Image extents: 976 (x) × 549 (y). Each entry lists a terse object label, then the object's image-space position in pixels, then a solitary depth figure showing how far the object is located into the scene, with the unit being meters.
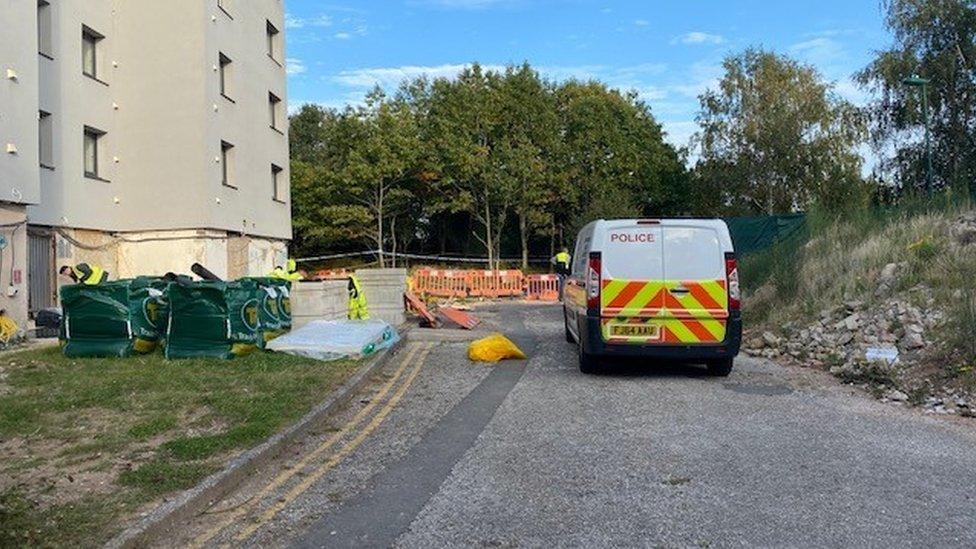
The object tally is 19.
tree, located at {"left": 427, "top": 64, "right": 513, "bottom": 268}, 38.94
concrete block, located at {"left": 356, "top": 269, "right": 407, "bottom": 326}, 16.98
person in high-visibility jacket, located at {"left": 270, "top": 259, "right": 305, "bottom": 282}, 14.35
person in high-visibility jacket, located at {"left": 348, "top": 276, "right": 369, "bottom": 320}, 15.34
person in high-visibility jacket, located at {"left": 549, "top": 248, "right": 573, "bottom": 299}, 13.85
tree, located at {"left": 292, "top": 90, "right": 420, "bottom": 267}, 38.72
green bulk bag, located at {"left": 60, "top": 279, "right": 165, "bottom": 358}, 11.52
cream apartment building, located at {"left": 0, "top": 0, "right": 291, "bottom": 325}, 18.47
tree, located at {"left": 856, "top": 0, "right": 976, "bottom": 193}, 28.23
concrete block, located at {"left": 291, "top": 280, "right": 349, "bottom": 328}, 13.30
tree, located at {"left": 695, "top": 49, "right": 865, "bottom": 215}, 39.62
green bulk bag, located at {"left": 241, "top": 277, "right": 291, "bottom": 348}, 12.27
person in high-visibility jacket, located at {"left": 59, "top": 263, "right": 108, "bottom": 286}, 12.74
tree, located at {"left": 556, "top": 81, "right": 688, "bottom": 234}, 41.66
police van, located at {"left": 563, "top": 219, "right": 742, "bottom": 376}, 9.98
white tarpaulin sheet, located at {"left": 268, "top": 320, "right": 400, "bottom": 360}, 11.48
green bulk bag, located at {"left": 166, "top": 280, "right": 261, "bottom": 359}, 11.29
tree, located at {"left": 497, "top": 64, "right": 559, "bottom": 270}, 39.28
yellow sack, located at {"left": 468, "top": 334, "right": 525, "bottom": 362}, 12.17
